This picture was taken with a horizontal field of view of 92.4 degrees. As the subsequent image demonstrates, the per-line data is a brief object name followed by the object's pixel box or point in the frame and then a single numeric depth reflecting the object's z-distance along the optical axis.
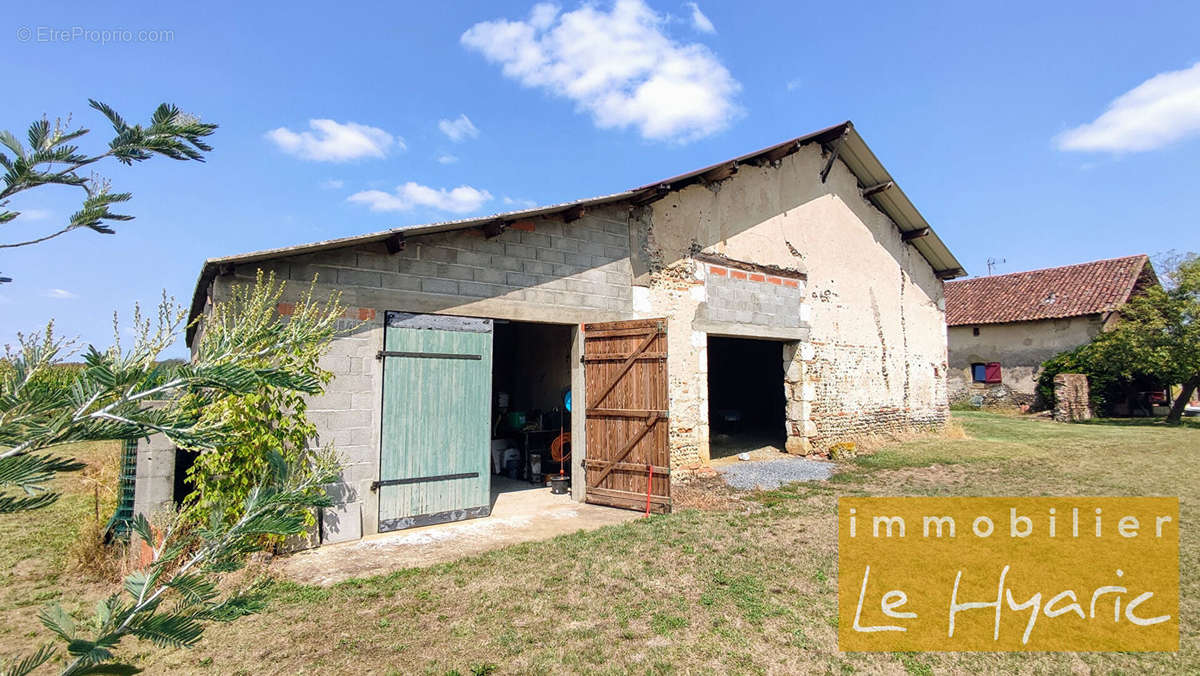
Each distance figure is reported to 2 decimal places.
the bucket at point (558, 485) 8.17
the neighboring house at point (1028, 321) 19.61
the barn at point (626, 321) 5.98
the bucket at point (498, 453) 9.89
